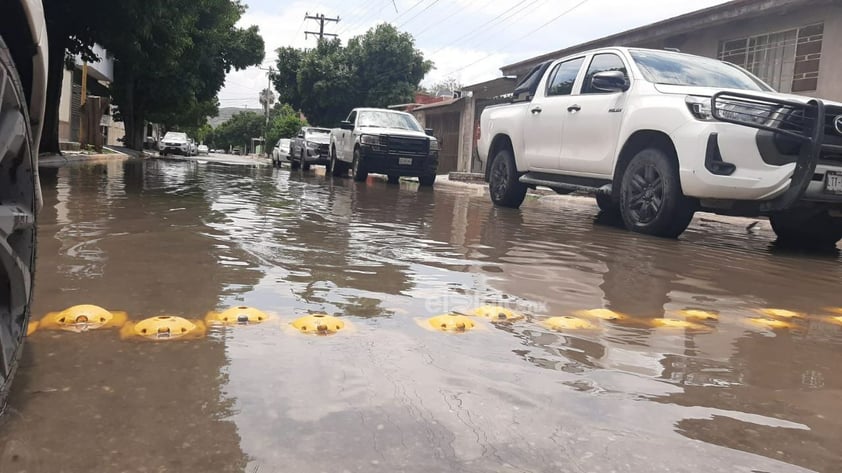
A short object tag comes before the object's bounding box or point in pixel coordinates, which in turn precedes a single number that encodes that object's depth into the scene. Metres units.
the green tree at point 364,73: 39.00
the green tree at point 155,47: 12.59
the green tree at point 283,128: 51.19
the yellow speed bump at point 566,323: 2.95
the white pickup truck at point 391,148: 15.04
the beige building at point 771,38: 12.21
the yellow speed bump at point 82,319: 2.58
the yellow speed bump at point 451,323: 2.86
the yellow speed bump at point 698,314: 3.30
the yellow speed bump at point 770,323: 3.20
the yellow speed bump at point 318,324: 2.70
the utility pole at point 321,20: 49.75
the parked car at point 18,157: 1.79
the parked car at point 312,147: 22.56
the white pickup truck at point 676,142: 5.51
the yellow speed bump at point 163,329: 2.51
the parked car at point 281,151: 30.39
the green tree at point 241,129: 108.68
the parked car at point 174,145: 43.12
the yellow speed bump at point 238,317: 2.77
